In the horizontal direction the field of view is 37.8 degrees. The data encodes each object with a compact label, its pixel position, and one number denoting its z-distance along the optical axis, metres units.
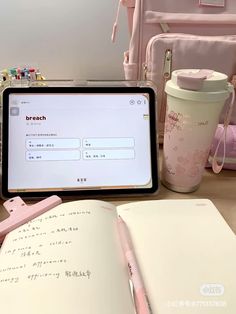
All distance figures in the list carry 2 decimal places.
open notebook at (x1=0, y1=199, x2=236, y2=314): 0.35
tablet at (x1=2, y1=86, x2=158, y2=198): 0.58
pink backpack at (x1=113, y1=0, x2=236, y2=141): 0.69
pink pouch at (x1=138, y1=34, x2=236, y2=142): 0.69
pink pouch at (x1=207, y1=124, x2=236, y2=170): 0.68
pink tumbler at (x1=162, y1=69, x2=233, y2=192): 0.54
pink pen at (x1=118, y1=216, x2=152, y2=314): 0.37
